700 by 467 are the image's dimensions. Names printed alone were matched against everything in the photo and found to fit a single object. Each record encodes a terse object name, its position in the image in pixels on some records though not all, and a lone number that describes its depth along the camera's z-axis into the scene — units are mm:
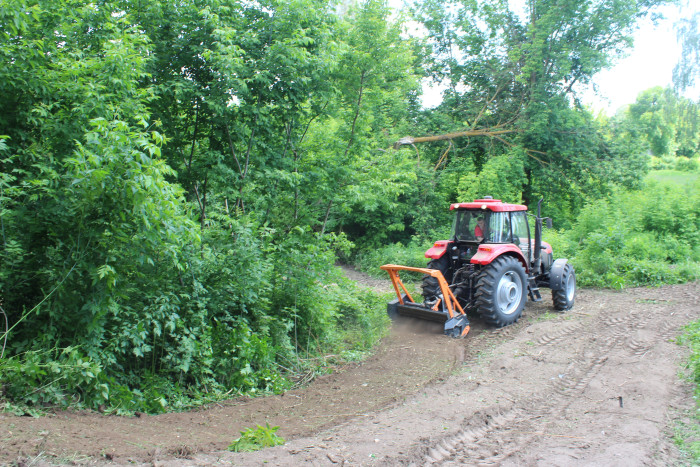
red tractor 7160
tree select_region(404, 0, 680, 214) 14516
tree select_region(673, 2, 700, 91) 17156
